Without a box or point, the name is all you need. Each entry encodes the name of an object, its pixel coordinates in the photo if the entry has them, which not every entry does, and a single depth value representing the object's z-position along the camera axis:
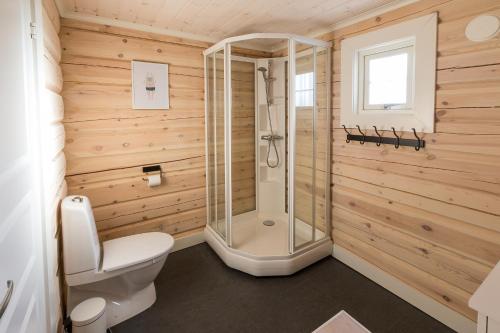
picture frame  2.71
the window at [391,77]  2.00
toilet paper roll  2.83
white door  0.99
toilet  1.94
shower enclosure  2.57
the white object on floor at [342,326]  2.00
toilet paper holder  2.85
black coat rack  2.10
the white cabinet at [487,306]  0.91
